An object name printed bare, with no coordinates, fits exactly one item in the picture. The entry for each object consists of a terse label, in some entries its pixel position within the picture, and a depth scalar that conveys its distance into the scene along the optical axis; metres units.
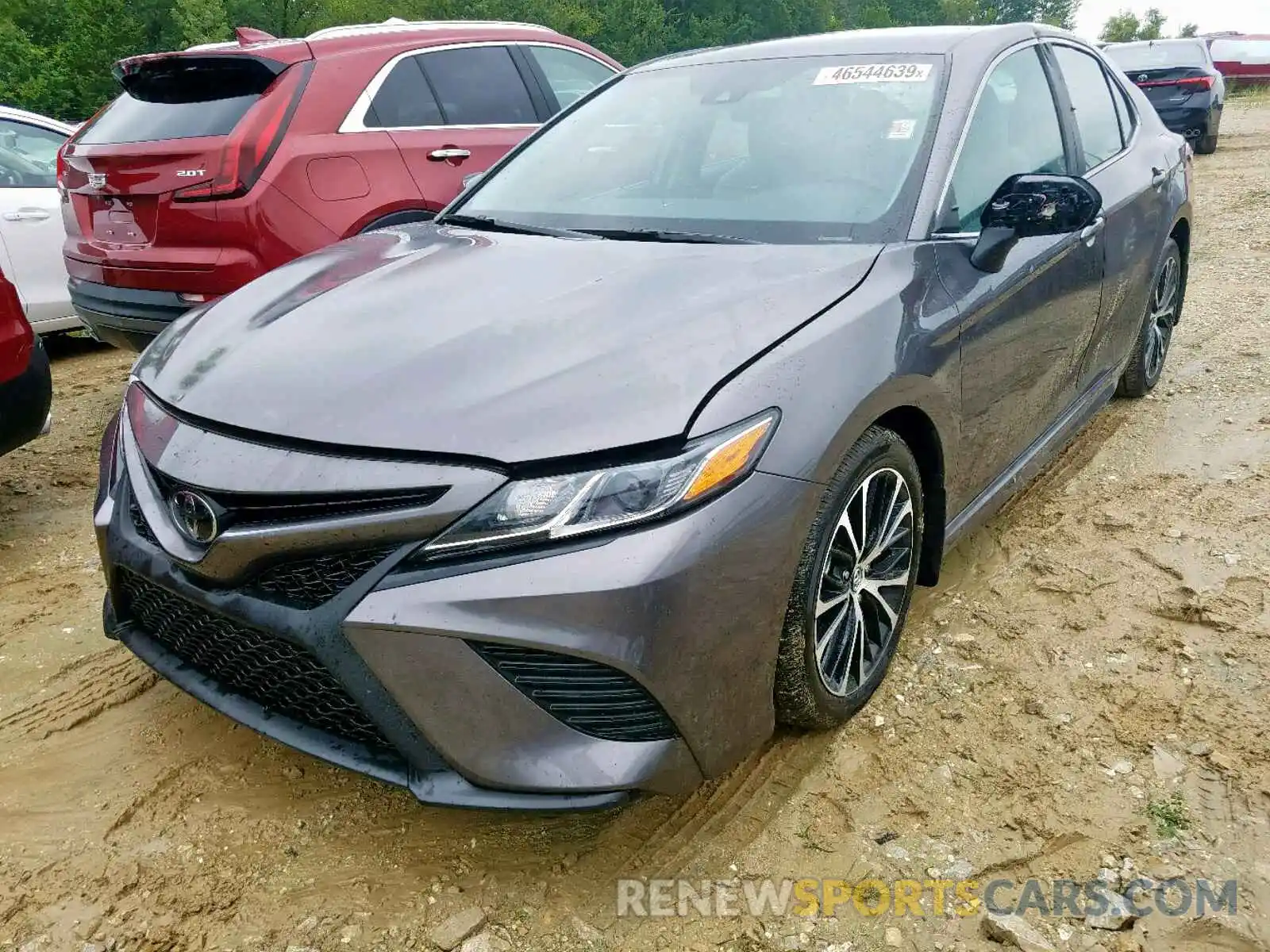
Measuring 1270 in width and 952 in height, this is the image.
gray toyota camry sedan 1.75
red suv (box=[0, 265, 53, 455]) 3.38
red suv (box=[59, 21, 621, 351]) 4.04
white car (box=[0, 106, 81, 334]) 5.46
